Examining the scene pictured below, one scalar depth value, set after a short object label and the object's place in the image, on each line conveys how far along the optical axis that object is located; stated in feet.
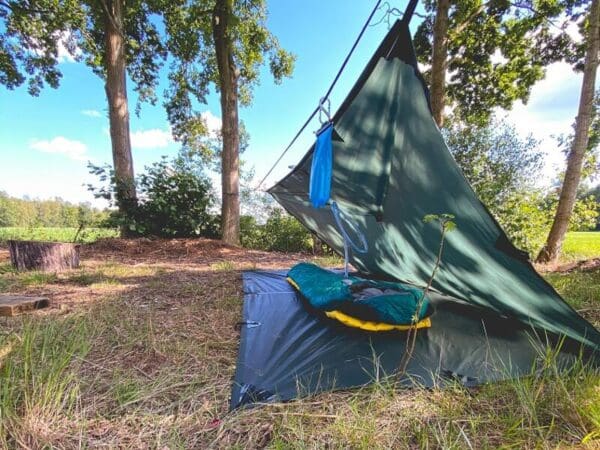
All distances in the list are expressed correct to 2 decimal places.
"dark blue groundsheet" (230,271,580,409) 3.76
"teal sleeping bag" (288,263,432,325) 4.99
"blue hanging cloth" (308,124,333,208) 5.62
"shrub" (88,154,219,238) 16.37
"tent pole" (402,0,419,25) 4.41
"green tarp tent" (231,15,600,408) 4.07
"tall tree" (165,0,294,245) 17.38
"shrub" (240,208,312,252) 20.31
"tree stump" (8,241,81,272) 9.60
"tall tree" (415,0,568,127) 15.53
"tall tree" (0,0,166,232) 16.79
